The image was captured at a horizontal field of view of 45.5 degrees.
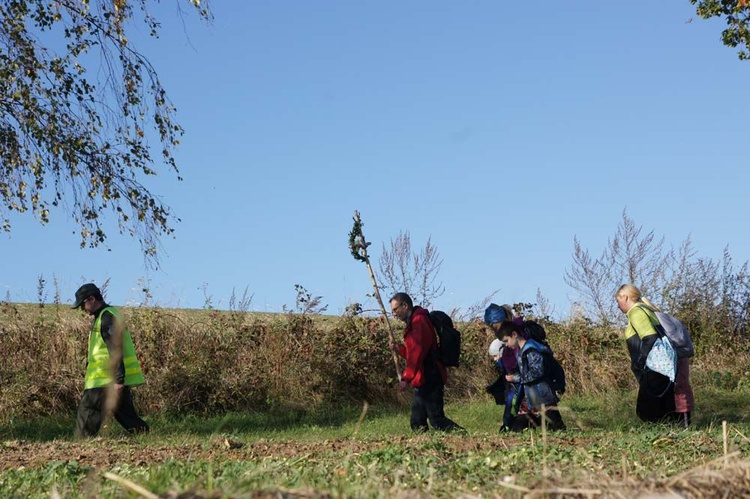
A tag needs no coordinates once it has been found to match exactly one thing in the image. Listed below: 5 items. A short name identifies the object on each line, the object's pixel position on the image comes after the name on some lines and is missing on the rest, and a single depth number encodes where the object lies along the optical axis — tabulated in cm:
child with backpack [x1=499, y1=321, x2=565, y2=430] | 1056
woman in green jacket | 1124
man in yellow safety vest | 1123
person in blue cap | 1092
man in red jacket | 1109
